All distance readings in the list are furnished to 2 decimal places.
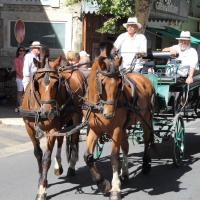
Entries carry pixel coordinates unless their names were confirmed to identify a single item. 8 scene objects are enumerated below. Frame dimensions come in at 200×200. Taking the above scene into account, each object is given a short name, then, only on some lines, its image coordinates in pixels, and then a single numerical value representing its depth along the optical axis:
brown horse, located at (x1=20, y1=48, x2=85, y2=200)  8.58
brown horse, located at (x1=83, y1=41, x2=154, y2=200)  8.33
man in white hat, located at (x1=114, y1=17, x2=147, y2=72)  11.54
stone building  22.76
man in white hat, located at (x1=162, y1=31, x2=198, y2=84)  12.28
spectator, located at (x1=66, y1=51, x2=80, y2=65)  12.44
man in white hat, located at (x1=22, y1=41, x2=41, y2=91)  13.19
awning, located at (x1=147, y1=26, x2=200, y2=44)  32.06
